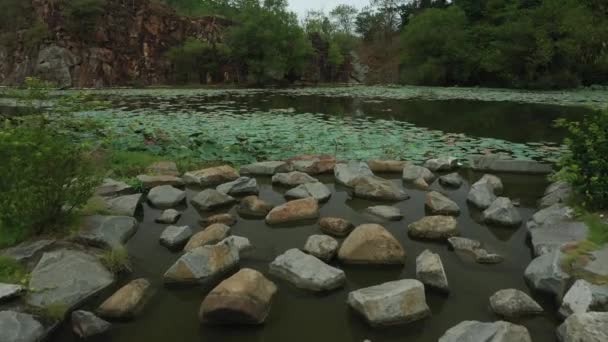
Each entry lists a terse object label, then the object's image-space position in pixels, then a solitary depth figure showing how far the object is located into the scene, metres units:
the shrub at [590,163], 4.27
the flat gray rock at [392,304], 3.00
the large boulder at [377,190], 5.88
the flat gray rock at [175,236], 4.38
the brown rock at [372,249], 3.97
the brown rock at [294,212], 5.06
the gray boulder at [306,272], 3.50
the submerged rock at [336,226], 4.71
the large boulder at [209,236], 4.24
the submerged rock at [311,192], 5.86
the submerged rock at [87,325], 2.89
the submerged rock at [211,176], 6.57
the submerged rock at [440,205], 5.28
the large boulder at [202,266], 3.60
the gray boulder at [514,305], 3.08
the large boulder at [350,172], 6.54
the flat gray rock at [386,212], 5.14
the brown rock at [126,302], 3.11
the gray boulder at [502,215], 4.89
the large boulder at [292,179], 6.55
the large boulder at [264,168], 7.16
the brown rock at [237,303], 2.99
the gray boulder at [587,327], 2.45
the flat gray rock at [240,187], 6.09
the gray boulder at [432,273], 3.46
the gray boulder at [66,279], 3.17
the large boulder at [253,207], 5.34
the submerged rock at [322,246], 4.01
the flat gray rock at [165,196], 5.63
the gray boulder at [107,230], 4.10
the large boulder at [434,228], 4.52
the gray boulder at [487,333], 2.55
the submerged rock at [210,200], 5.53
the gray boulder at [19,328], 2.69
